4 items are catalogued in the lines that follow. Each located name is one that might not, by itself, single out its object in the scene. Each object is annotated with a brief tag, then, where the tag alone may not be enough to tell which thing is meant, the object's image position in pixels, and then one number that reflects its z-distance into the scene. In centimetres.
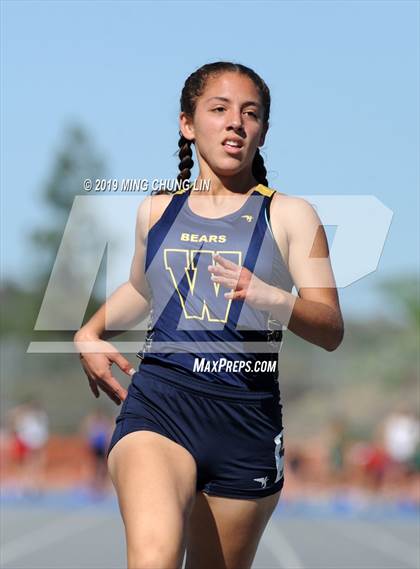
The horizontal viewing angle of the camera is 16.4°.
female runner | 502
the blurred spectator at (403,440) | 2964
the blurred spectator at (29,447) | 3156
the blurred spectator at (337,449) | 3131
